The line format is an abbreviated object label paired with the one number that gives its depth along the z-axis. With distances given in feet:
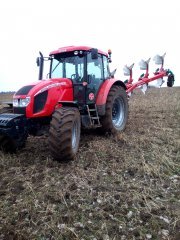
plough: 20.87
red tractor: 11.43
